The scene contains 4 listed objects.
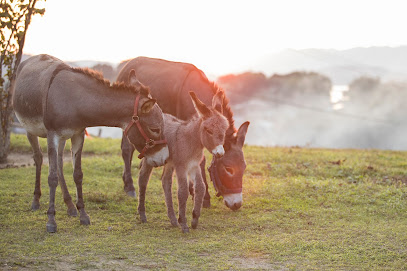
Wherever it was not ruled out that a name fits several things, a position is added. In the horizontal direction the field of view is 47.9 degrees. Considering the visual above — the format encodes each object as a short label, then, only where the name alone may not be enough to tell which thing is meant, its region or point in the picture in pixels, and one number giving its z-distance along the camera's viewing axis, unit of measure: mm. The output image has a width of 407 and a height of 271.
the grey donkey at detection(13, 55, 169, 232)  6422
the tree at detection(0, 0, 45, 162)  11078
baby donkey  6465
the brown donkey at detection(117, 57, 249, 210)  7219
